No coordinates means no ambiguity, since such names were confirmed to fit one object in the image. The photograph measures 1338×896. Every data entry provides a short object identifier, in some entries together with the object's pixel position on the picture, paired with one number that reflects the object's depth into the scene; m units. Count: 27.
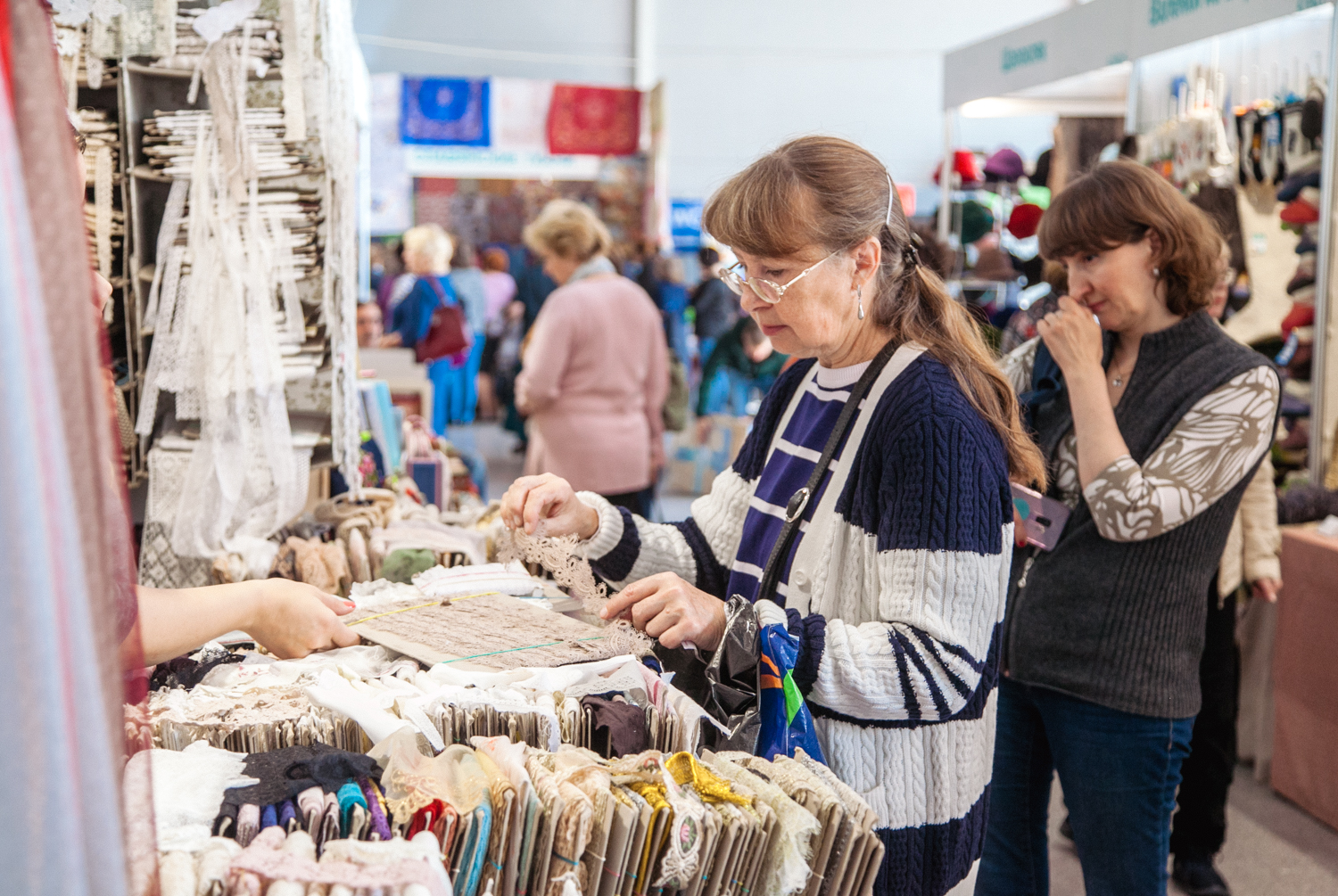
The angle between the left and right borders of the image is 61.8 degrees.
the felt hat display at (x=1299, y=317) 3.76
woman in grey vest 1.93
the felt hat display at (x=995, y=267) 5.89
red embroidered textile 8.65
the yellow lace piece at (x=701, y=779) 1.14
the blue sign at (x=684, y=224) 11.69
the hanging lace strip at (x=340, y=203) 2.45
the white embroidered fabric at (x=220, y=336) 2.37
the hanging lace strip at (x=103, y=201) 2.35
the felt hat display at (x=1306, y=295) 3.78
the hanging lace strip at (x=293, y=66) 2.36
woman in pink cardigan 4.50
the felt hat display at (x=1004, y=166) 6.42
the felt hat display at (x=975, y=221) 6.22
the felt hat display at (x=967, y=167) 6.54
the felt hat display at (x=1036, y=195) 8.54
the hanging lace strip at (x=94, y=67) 2.31
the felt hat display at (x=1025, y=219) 4.02
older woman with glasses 1.34
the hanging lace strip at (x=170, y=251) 2.37
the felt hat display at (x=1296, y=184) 3.73
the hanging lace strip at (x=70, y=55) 2.23
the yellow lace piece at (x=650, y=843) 1.10
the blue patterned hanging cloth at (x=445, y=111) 8.97
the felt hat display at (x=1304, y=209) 3.73
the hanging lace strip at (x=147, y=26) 2.29
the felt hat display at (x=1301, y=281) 3.77
